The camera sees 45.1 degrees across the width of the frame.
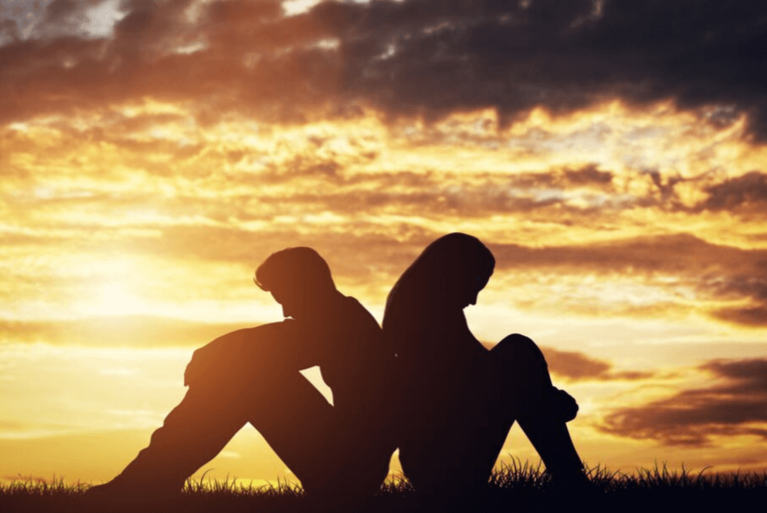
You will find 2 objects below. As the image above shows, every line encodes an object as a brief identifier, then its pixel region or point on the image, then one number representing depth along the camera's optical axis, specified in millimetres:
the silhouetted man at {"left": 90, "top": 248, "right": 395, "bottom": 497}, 6969
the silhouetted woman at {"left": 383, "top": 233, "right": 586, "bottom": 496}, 7121
